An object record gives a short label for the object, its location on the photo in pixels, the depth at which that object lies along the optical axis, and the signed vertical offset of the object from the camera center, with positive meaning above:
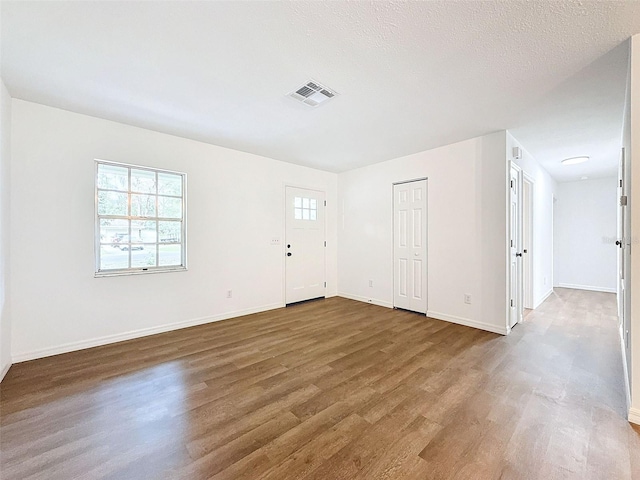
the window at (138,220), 3.13 +0.23
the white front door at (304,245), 4.89 -0.12
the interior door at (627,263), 1.92 -0.17
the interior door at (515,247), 3.51 -0.10
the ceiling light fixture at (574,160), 4.48 +1.36
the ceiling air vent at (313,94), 2.37 +1.36
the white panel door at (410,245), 4.28 -0.10
